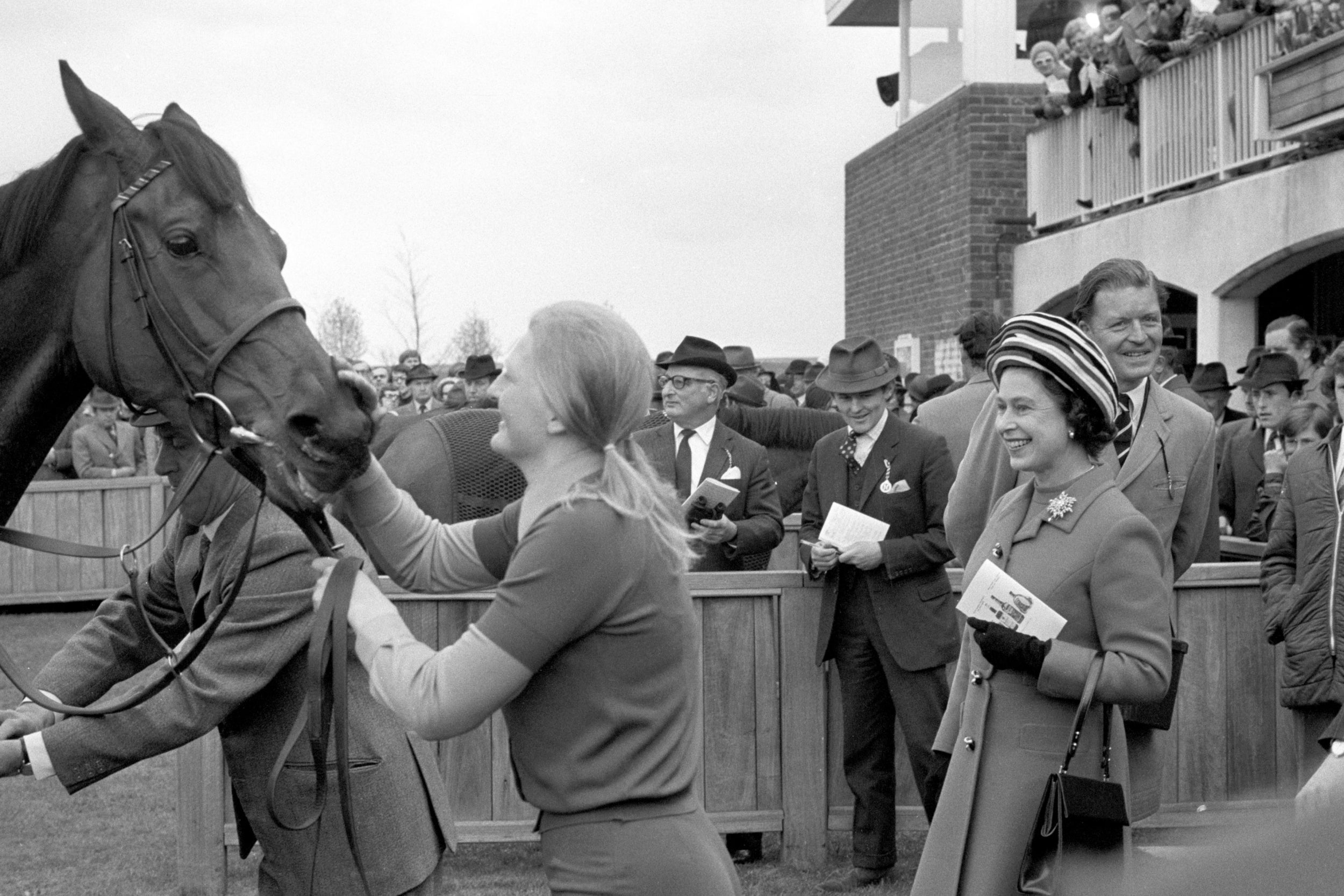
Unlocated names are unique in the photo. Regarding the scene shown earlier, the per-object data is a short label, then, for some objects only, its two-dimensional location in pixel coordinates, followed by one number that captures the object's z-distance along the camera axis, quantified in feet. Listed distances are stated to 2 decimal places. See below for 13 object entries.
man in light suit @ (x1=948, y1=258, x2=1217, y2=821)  15.43
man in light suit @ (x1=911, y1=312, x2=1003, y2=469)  24.80
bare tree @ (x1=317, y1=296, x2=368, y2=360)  126.00
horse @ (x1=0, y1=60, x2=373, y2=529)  10.41
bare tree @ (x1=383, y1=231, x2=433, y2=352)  116.16
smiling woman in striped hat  12.15
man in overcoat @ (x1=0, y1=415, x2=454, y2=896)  11.12
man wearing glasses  24.95
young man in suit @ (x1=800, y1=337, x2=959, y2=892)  21.25
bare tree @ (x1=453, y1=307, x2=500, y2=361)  131.23
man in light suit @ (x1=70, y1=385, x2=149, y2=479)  49.83
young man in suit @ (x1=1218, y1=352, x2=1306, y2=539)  27.07
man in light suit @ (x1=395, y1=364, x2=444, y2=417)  53.83
